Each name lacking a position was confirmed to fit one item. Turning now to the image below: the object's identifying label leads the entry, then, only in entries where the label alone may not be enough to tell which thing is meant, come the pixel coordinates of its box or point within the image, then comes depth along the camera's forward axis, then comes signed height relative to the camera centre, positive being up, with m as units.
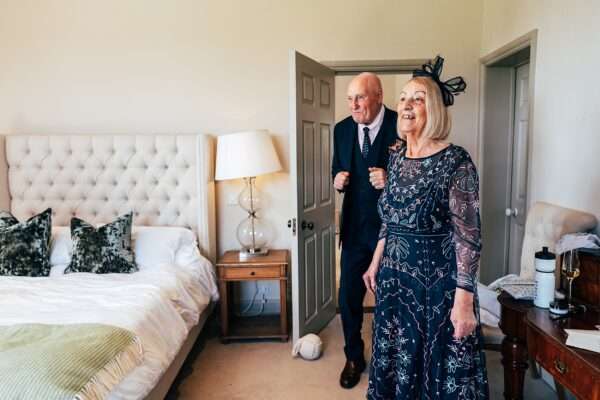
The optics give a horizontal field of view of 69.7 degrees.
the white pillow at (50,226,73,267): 2.94 -0.62
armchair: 2.10 -0.42
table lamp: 3.09 -0.06
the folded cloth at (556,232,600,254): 1.81 -0.37
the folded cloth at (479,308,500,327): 2.26 -0.86
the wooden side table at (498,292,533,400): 1.85 -0.83
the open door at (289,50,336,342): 2.80 -0.27
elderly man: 2.39 -0.18
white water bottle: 1.72 -0.49
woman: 1.51 -0.38
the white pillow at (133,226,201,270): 2.97 -0.63
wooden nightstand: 3.08 -0.86
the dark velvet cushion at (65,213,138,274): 2.80 -0.60
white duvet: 1.95 -0.75
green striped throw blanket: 1.39 -0.72
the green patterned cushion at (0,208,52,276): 2.76 -0.57
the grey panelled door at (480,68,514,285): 3.32 -0.05
